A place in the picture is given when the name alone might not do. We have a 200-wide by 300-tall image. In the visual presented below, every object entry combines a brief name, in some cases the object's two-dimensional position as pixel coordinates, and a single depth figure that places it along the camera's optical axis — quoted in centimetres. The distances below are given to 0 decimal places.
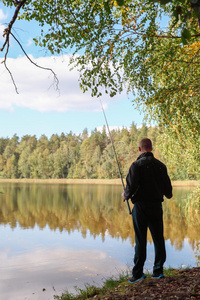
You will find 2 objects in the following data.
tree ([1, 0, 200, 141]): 592
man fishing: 406
